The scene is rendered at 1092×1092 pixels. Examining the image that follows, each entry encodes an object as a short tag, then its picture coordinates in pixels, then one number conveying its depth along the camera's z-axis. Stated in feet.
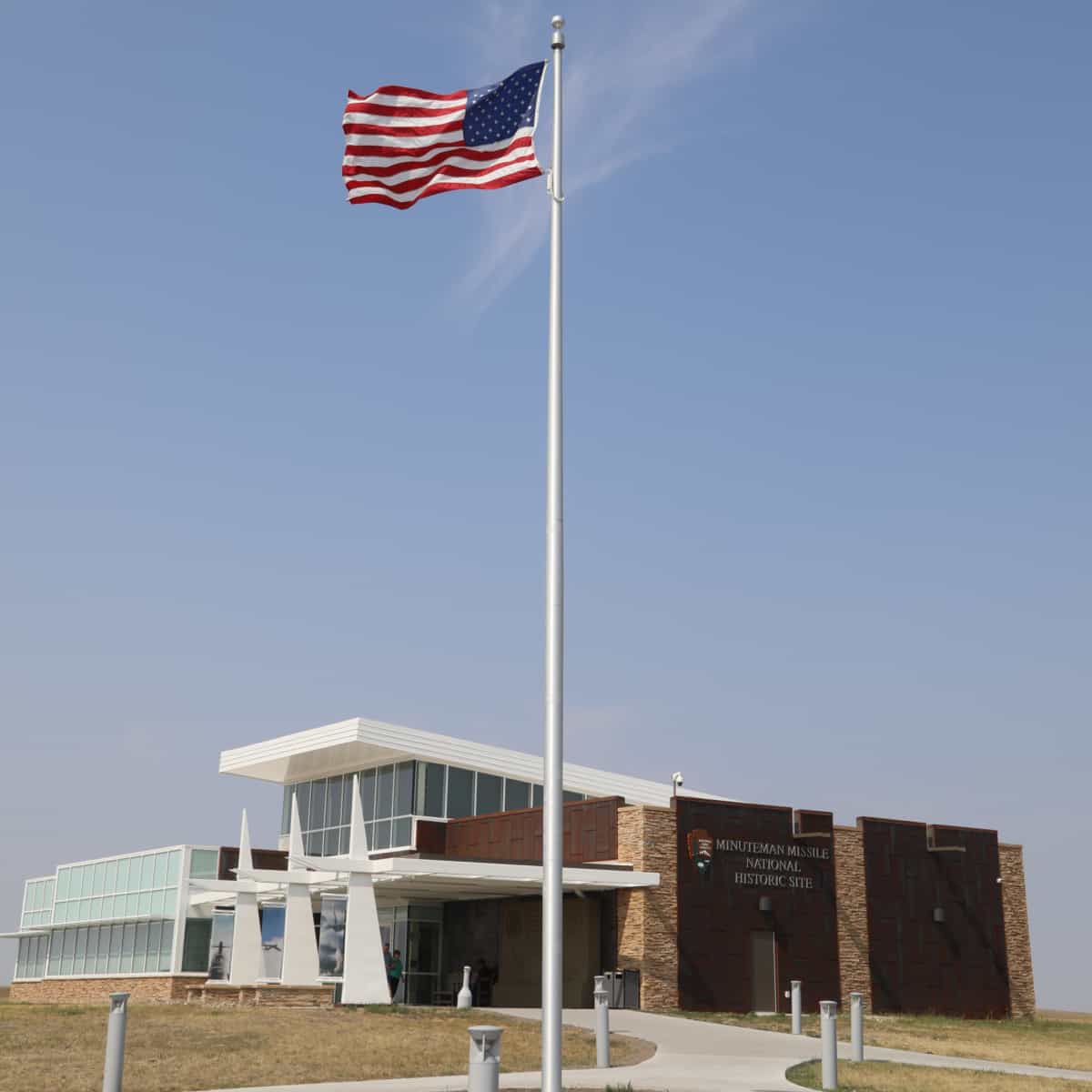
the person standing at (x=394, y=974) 122.62
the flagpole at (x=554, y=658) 39.09
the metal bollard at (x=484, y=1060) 37.19
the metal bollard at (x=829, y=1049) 58.85
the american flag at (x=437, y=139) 46.96
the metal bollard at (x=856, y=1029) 74.08
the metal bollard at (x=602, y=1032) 66.90
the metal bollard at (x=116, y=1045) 50.24
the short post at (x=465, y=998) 95.66
